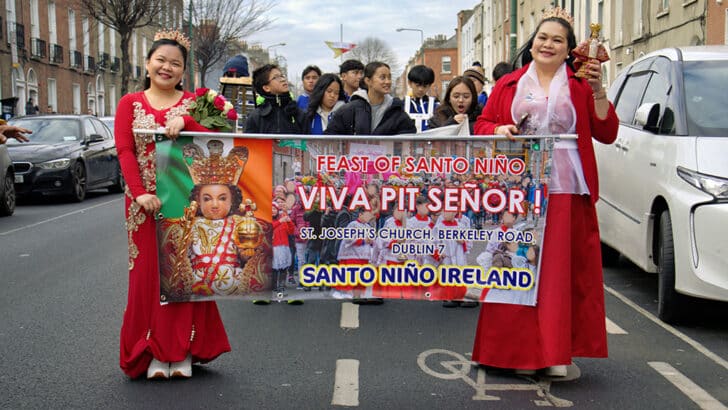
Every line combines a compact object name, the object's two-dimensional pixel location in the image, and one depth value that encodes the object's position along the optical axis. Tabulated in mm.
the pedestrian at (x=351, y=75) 9625
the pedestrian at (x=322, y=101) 8102
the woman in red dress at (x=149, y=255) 4801
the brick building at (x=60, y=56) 37531
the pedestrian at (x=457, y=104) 7820
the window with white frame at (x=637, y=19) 27672
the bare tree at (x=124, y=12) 37250
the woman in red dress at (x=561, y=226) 4672
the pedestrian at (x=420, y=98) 8703
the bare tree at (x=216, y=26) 52750
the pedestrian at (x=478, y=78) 10031
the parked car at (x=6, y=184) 13711
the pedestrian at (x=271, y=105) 7234
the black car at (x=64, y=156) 16016
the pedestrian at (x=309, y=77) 10070
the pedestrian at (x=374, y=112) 6957
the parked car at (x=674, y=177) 5805
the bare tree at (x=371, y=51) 115688
